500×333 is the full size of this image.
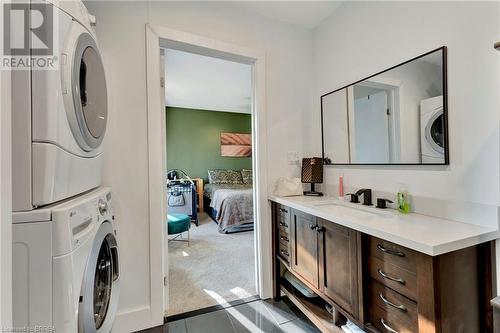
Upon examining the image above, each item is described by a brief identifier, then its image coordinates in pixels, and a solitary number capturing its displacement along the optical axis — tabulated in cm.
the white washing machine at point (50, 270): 73
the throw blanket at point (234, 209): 386
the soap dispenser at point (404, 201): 145
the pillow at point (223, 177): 576
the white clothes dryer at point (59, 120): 75
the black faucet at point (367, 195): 170
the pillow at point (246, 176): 586
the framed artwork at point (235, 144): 615
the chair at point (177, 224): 306
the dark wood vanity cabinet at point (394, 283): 94
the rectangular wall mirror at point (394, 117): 134
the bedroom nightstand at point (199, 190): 556
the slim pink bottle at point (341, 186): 200
